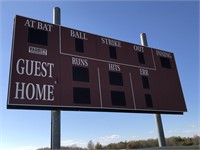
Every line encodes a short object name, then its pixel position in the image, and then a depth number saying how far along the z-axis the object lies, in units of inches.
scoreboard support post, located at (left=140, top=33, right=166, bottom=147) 334.5
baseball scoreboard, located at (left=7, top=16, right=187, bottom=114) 231.1
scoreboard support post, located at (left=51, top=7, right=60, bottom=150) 239.1
